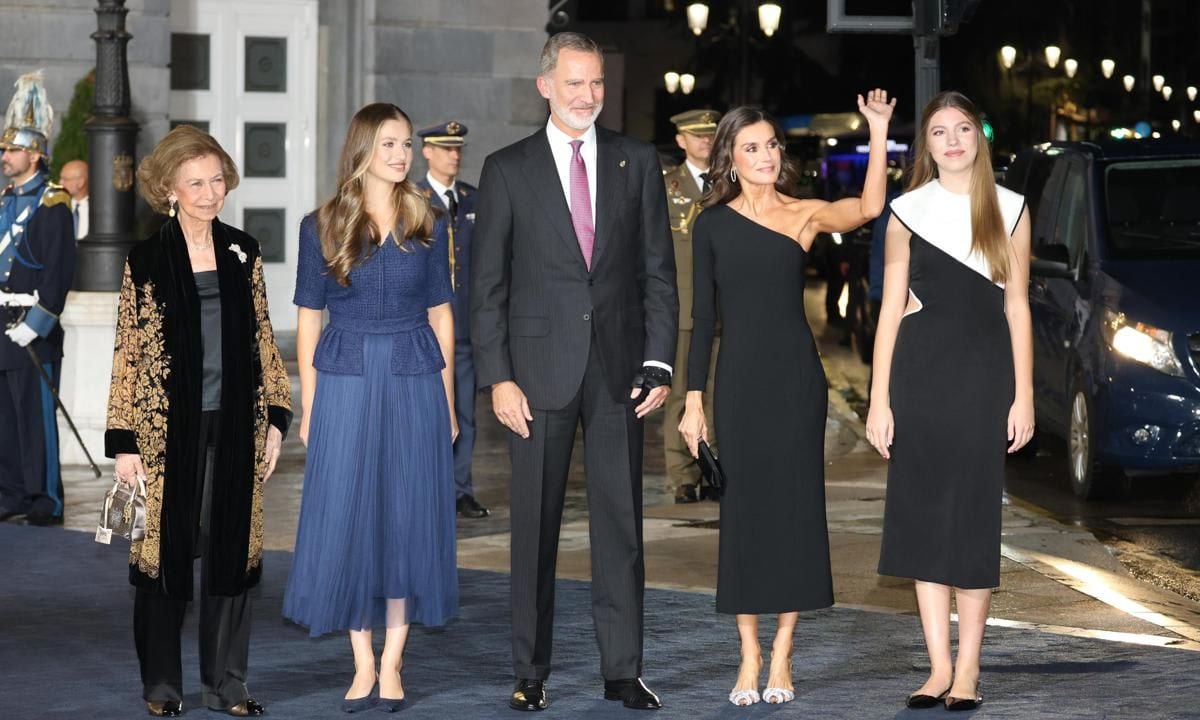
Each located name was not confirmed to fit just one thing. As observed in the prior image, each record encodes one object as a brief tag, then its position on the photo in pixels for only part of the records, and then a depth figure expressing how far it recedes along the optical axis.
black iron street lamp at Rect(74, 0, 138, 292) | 14.19
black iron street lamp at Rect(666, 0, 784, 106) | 38.25
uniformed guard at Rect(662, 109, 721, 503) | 12.30
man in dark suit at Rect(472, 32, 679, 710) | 7.41
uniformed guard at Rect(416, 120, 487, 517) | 12.06
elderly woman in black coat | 7.26
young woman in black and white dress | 7.36
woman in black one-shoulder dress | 7.46
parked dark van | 11.97
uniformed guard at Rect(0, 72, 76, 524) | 11.71
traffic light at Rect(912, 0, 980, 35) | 9.31
